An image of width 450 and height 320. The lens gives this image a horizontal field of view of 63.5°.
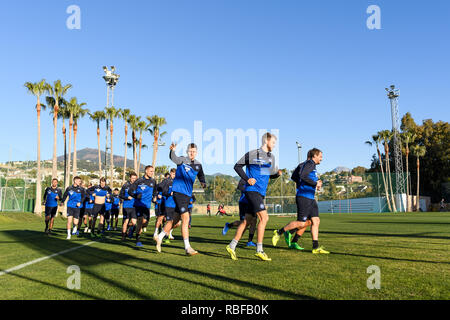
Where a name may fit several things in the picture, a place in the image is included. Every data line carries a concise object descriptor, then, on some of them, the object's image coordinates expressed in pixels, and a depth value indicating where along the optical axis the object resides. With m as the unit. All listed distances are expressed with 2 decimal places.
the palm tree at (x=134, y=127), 52.25
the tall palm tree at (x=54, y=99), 38.94
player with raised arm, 7.46
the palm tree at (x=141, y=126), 52.81
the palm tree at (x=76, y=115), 43.54
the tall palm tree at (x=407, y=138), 62.28
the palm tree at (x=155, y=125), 53.34
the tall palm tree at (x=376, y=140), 63.47
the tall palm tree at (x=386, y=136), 62.85
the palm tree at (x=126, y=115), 51.50
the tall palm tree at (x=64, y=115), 41.97
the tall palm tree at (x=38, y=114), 35.56
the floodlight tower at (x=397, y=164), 53.88
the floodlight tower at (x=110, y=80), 46.39
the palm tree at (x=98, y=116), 50.79
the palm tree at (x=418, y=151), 61.78
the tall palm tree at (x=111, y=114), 48.59
